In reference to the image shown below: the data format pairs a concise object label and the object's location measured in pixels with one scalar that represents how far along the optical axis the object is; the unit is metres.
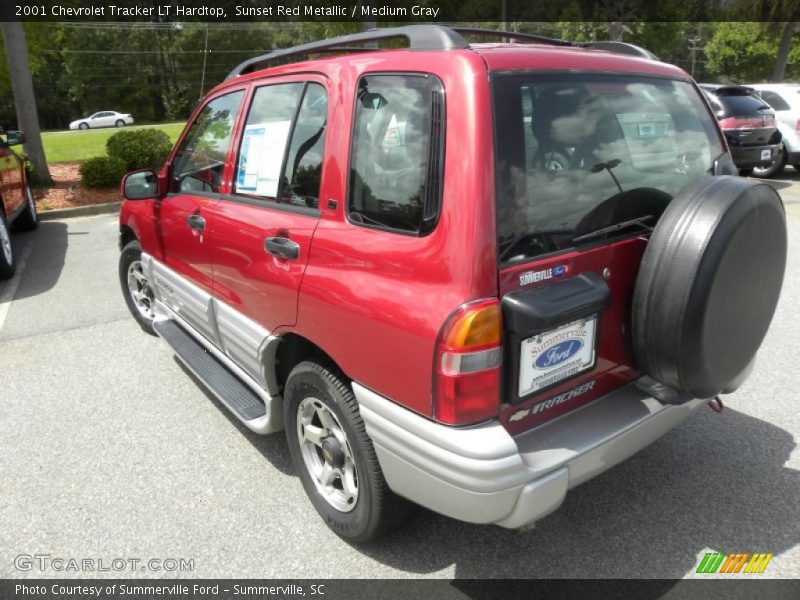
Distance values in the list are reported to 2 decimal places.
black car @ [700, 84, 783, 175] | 10.38
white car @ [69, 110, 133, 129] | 52.72
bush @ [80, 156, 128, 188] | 11.46
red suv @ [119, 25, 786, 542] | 1.90
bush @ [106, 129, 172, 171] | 12.02
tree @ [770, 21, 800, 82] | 23.17
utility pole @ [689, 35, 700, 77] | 45.22
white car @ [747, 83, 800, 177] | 11.12
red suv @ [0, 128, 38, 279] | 6.50
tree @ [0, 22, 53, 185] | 10.97
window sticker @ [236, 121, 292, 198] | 2.74
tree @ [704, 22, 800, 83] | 44.17
